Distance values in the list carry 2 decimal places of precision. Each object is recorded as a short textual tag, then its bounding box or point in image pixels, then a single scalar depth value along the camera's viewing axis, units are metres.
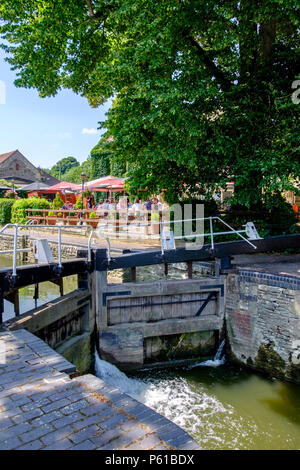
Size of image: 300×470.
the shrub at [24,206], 20.69
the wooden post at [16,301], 6.40
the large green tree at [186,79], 8.84
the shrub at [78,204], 21.36
